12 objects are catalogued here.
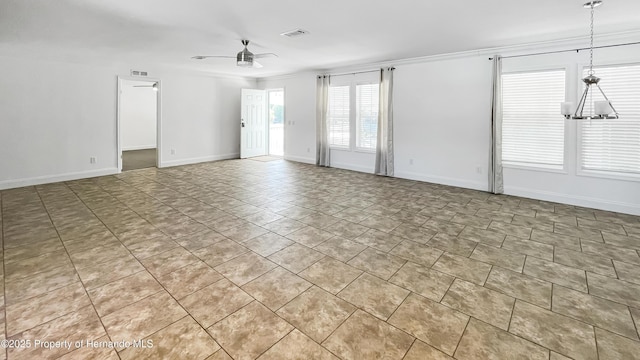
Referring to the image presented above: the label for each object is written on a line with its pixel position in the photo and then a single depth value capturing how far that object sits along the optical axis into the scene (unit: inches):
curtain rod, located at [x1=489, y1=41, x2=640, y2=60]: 163.4
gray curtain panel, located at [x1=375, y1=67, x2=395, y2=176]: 258.7
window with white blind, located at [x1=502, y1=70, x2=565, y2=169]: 187.5
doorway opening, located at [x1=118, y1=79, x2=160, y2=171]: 420.8
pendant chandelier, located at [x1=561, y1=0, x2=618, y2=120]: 120.0
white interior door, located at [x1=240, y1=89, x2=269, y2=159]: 361.7
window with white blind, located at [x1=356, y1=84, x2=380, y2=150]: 275.1
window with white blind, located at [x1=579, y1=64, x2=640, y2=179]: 164.9
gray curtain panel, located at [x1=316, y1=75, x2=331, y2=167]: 306.7
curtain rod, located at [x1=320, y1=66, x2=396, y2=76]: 272.8
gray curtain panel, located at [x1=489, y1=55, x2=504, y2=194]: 203.0
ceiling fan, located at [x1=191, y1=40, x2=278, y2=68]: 181.7
